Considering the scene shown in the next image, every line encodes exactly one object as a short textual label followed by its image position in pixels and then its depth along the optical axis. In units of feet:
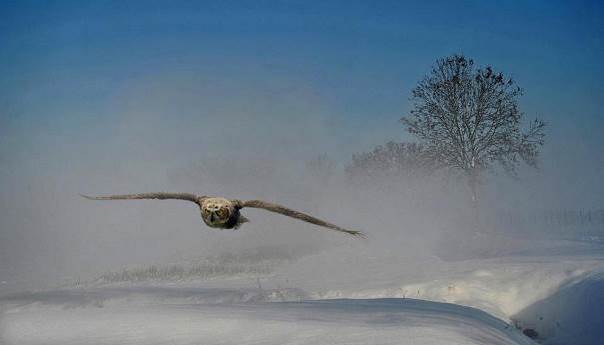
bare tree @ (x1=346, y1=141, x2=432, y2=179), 219.61
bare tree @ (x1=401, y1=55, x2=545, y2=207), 113.60
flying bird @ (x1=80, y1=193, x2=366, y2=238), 21.18
